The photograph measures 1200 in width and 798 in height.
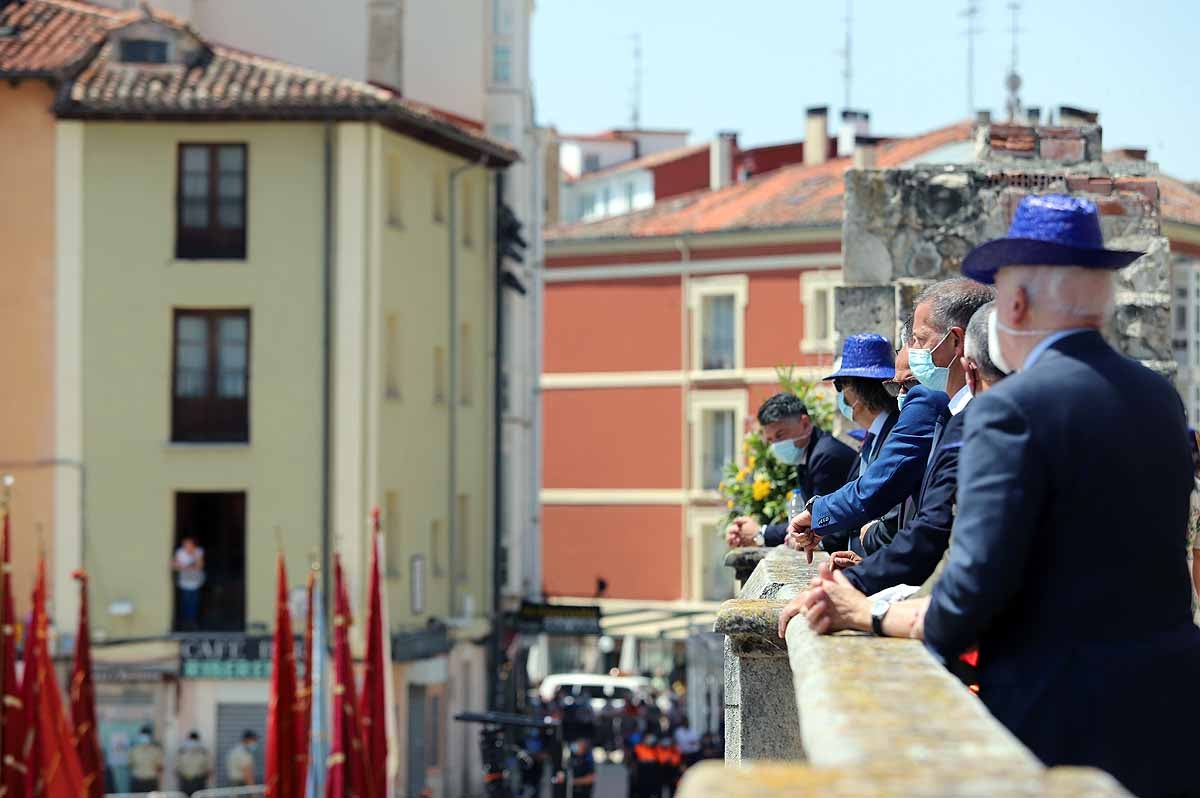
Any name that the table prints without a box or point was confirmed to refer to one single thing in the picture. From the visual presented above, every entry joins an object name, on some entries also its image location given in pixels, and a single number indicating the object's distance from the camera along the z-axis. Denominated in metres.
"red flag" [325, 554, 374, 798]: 29.25
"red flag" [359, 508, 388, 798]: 30.94
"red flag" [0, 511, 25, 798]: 29.53
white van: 46.78
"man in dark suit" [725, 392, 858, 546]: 10.42
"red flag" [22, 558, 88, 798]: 29.52
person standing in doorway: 39.66
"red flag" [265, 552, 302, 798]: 30.34
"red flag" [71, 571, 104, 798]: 30.72
